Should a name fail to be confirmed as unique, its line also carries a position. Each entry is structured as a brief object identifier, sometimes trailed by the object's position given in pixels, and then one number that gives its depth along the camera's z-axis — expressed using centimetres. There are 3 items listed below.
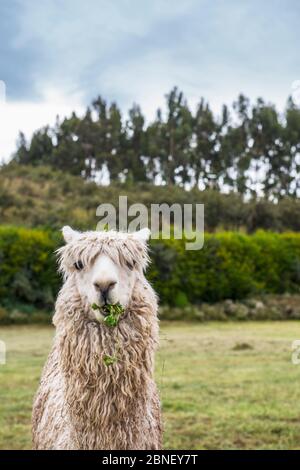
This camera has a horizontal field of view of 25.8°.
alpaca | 360
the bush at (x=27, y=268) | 2219
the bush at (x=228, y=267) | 2362
